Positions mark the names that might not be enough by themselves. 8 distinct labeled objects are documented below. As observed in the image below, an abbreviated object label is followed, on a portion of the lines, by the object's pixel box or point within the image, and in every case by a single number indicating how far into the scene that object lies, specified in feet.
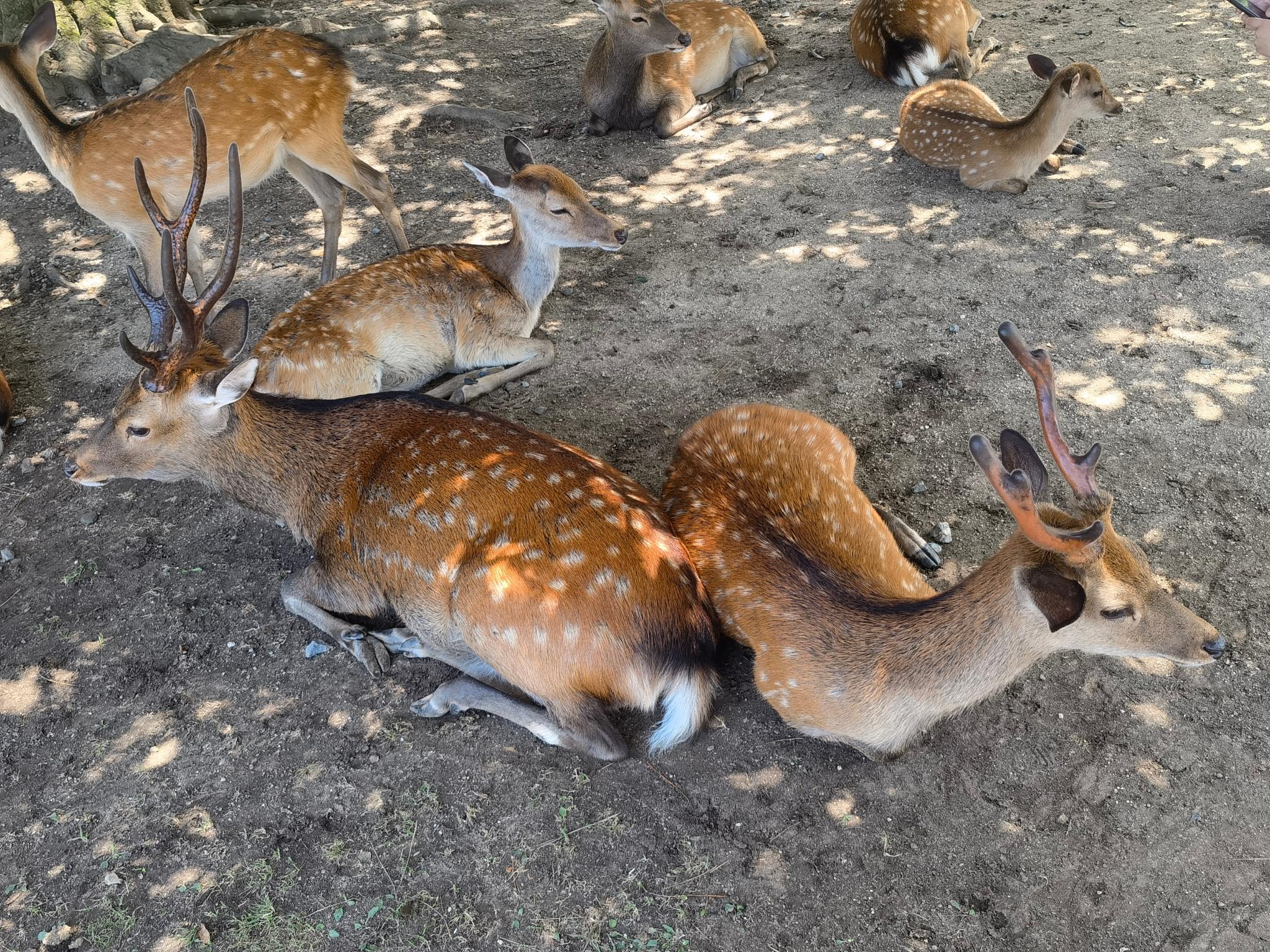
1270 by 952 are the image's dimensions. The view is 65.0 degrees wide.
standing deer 13.88
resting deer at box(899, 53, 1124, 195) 16.12
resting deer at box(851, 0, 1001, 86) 19.30
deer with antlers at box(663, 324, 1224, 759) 7.49
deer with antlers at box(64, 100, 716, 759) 8.79
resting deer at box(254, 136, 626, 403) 12.73
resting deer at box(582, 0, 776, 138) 19.44
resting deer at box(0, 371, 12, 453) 13.38
